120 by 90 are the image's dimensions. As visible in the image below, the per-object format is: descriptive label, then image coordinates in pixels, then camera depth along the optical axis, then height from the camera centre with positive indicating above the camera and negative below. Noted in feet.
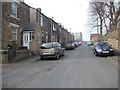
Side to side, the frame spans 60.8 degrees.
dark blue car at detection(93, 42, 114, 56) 35.51 -2.01
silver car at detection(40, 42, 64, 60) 31.88 -2.26
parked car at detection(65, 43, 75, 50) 73.23 -1.67
